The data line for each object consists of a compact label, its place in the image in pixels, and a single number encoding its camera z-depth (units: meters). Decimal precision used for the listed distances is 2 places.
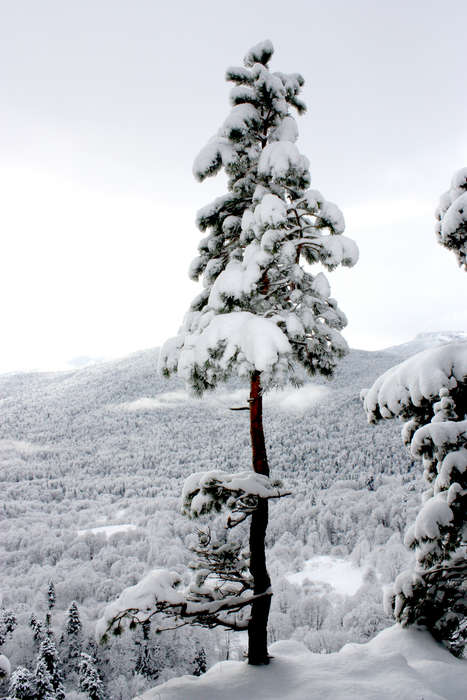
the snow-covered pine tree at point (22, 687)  35.50
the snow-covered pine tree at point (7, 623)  59.39
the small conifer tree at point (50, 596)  85.44
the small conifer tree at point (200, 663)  52.59
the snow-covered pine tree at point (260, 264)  6.19
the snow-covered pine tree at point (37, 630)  62.40
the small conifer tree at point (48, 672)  37.41
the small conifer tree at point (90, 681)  43.47
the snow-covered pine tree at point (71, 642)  66.94
